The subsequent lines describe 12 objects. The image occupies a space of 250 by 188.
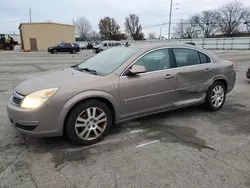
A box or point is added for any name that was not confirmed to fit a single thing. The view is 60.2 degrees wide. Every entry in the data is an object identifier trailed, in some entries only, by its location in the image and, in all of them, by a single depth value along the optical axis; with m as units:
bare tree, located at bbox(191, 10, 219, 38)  71.71
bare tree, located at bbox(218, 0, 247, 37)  65.38
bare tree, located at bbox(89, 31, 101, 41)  87.34
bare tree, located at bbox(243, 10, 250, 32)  65.06
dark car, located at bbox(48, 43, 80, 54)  32.50
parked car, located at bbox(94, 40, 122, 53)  34.44
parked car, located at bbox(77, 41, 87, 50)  53.53
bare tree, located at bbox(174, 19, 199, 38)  78.62
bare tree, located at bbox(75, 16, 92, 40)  87.42
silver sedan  3.02
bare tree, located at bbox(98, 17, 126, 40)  78.81
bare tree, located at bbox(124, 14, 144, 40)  82.56
